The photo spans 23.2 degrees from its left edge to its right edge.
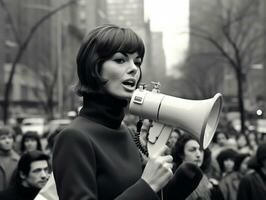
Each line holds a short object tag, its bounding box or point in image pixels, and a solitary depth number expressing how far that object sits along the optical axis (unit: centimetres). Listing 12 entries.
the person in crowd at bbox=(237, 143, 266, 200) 633
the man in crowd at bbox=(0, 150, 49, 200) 556
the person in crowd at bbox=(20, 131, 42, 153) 938
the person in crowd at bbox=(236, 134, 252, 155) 1399
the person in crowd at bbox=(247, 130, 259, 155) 1409
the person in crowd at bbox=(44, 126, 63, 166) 959
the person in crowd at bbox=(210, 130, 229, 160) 1203
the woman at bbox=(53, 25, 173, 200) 249
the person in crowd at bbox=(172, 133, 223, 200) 566
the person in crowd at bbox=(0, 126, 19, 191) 829
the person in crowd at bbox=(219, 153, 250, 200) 841
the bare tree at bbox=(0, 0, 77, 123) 2470
